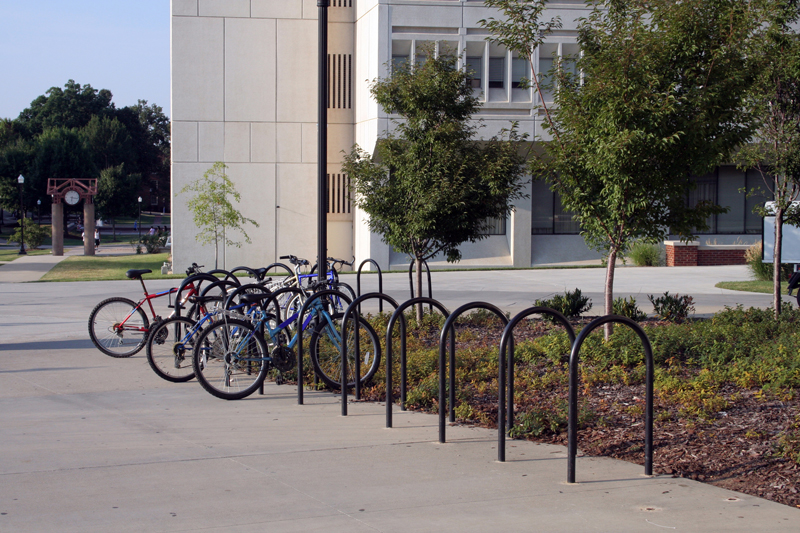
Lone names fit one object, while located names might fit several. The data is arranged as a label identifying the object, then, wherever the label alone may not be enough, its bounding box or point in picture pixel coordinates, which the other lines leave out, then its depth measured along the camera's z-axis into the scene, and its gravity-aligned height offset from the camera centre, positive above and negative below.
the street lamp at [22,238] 43.29 -0.01
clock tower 40.84 +2.05
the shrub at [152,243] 43.84 -0.26
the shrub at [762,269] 19.73 -0.74
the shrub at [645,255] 26.42 -0.48
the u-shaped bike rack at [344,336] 6.18 -0.82
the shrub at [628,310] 10.68 -1.02
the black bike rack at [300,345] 6.64 -0.98
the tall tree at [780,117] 10.31 +1.93
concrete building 27.77 +4.50
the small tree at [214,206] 26.19 +1.22
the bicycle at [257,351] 6.81 -1.10
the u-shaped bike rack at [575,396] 4.58 -1.00
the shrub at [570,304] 11.27 -0.98
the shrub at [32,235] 47.44 +0.19
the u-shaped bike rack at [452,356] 5.34 -0.89
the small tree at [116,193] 72.00 +4.67
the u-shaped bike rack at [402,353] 5.84 -0.96
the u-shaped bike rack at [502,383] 4.99 -1.00
